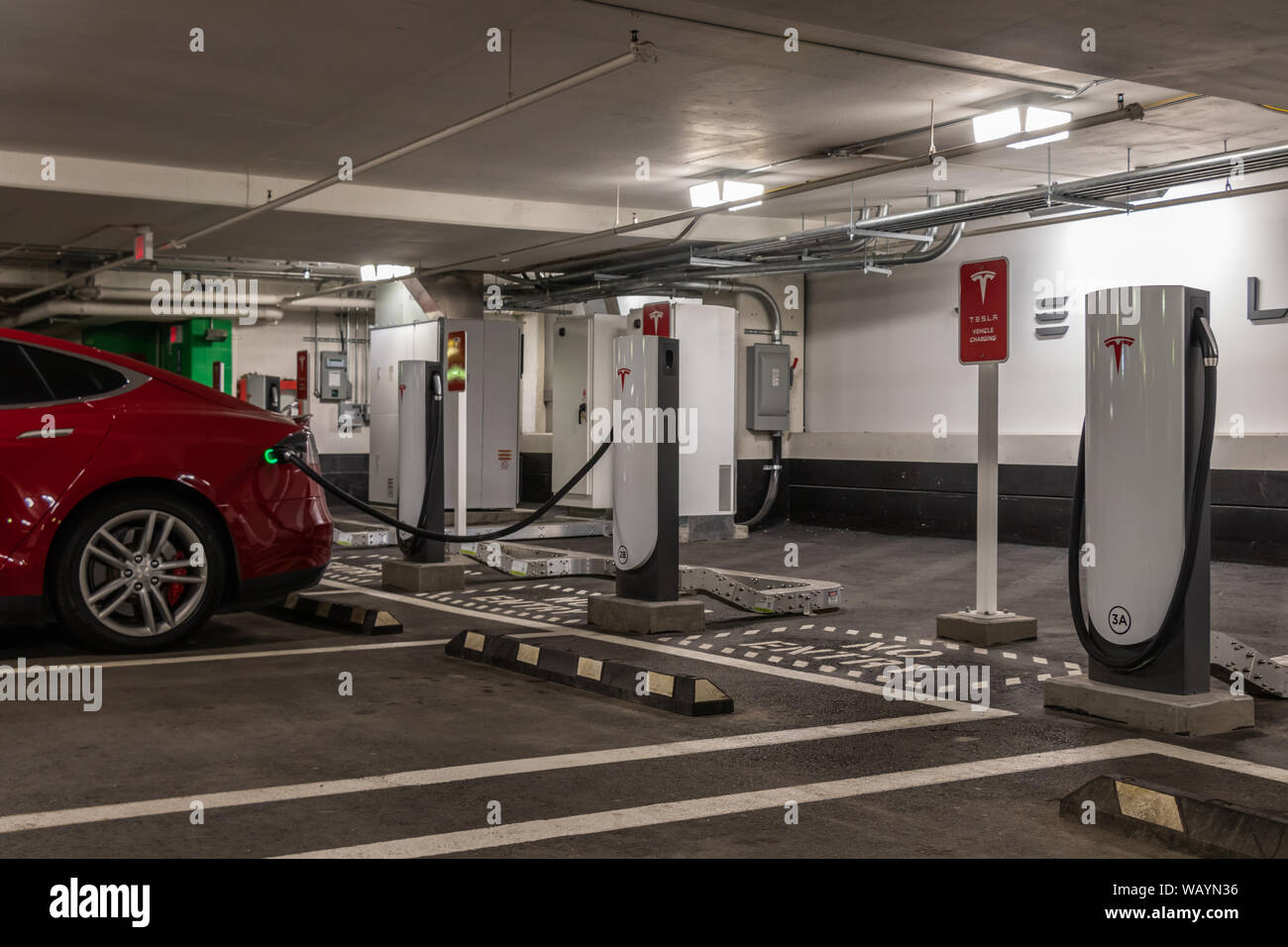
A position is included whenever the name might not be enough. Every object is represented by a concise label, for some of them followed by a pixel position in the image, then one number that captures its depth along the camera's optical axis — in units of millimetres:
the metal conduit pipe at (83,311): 19016
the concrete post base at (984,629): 6934
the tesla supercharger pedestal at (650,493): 7145
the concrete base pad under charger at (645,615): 7102
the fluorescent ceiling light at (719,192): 12992
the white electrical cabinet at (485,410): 16422
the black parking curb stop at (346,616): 6945
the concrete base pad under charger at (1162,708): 4633
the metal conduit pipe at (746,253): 12727
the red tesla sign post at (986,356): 7055
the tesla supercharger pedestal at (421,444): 8523
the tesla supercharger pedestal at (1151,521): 4723
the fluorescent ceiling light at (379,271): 17891
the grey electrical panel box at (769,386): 15867
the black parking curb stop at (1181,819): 3109
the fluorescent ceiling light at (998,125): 9891
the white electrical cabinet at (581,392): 15391
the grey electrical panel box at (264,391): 17203
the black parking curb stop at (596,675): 4957
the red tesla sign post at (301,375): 22078
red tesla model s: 5539
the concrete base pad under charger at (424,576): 8875
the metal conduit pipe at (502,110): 7570
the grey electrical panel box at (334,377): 23031
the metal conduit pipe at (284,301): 19375
